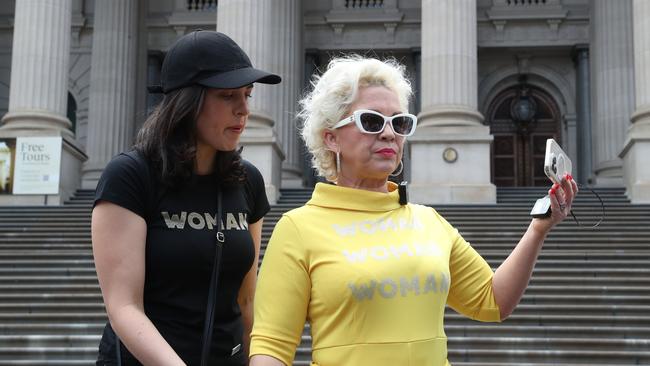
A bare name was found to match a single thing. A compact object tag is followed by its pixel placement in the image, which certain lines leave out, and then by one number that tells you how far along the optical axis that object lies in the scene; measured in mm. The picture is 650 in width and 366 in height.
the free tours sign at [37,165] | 18328
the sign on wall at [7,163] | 18406
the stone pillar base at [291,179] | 22906
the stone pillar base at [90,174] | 22922
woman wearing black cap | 2414
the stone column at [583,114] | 24656
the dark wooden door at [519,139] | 25422
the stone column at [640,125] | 17094
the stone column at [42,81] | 18594
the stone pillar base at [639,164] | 16953
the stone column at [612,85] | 22500
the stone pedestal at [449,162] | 17750
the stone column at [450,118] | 17812
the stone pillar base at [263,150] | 18297
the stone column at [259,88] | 18344
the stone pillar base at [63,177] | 18297
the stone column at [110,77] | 24219
